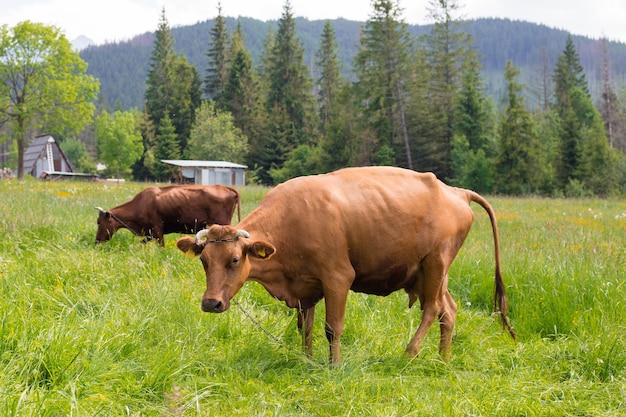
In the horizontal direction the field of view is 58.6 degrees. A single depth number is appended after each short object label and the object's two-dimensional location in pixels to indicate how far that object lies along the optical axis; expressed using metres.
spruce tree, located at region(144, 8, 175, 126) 69.62
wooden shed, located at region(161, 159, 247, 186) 48.16
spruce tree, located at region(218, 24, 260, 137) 65.19
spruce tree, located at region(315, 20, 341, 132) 70.94
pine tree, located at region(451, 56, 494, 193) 45.78
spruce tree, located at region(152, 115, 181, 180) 62.19
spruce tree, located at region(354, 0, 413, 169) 51.50
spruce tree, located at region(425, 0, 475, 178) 52.53
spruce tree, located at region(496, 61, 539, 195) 41.84
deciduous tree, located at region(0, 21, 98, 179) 43.81
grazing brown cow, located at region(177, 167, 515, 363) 4.40
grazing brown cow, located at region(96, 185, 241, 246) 10.62
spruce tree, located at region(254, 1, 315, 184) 62.19
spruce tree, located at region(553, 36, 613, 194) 40.50
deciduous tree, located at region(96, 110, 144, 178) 72.50
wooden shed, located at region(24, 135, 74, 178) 77.06
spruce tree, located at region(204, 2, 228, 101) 72.38
